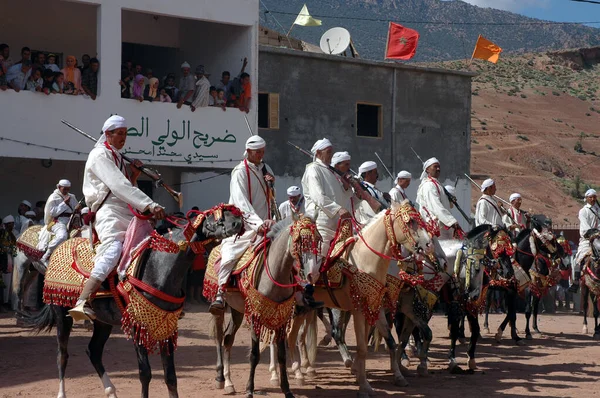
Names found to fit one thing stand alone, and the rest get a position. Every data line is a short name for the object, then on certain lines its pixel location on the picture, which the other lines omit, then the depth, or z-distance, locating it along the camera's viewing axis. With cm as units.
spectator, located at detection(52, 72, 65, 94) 2016
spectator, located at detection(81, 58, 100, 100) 2073
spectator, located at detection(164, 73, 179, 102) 2215
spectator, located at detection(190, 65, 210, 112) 2238
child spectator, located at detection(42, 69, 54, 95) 1994
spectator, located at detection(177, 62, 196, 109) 2231
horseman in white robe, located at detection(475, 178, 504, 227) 1784
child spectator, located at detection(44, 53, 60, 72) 2041
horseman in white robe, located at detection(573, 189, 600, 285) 1969
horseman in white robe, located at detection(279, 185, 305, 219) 1727
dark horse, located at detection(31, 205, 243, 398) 875
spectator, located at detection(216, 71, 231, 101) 2309
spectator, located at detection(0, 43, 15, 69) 1966
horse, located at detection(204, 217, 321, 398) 962
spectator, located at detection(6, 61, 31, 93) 1966
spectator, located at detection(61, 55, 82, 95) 2039
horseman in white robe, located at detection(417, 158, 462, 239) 1400
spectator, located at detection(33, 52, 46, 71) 2019
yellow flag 3247
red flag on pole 3050
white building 2016
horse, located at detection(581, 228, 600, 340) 1853
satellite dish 2977
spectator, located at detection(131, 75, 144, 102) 2136
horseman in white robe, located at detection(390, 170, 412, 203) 1502
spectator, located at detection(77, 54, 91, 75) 2091
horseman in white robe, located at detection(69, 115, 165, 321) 905
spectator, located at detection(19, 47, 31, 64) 1955
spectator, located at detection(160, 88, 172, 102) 2190
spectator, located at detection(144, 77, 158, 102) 2170
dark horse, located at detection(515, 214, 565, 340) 1762
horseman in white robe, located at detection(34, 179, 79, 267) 1597
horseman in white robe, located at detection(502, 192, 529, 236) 1909
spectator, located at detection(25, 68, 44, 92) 1983
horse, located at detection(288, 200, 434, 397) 1077
